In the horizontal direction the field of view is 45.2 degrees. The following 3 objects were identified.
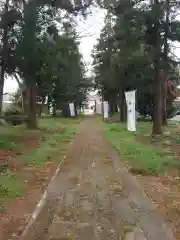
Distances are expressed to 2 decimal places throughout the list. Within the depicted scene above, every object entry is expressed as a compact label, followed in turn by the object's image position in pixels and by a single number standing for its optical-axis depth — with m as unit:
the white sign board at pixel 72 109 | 29.69
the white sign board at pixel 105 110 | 26.37
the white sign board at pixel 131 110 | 13.13
